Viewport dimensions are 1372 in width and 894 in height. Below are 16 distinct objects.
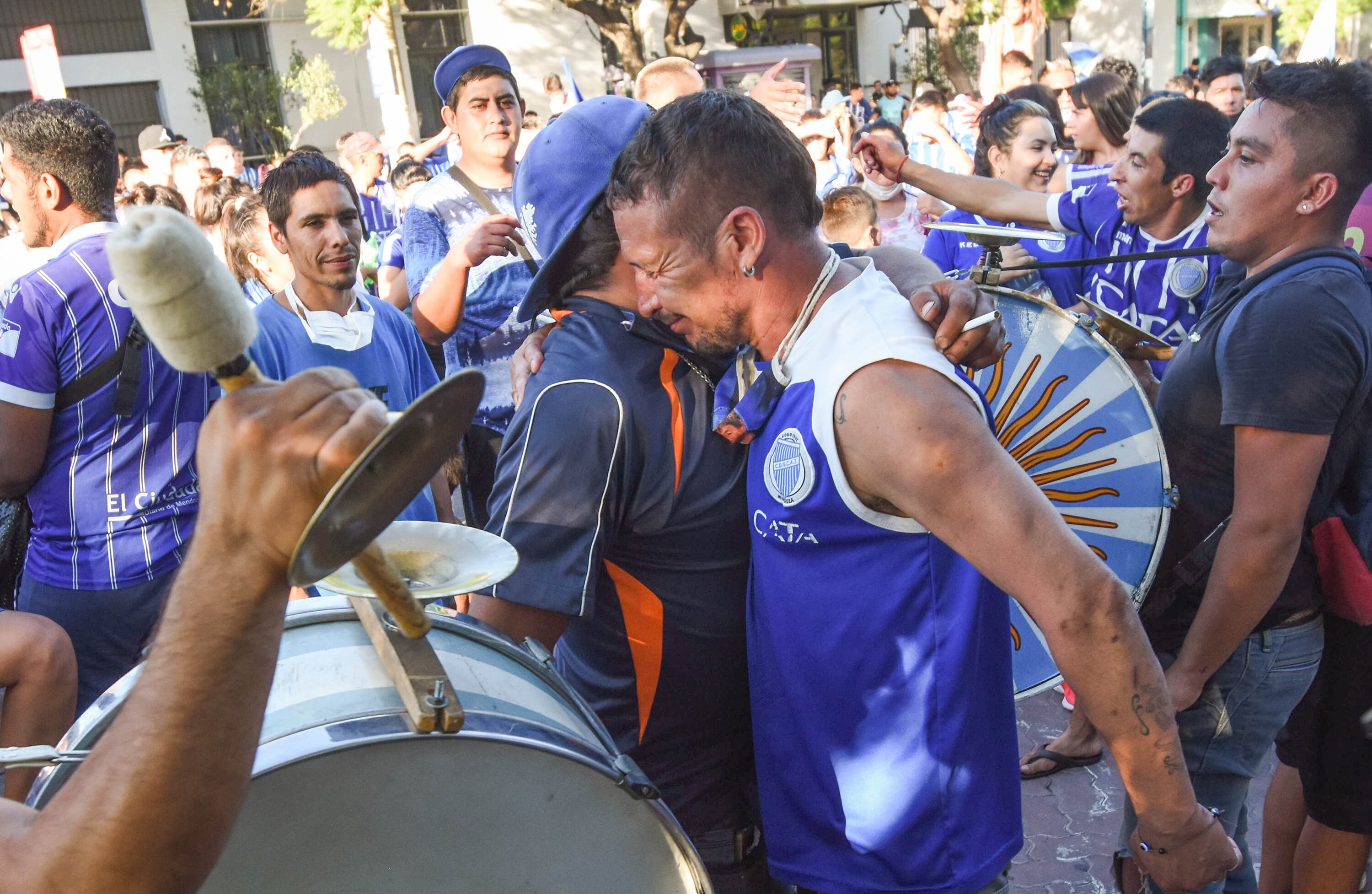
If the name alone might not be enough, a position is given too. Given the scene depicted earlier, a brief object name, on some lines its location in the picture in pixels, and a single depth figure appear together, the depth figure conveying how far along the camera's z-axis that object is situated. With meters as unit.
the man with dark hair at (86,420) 3.08
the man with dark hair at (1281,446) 2.14
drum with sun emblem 2.45
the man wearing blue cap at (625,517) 1.72
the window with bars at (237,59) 27.91
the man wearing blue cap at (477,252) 3.81
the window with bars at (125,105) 28.39
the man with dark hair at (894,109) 17.31
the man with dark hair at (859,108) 17.59
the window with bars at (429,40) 28.62
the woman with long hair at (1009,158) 4.71
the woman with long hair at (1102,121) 5.28
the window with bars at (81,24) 27.86
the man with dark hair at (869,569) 1.50
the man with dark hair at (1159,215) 3.50
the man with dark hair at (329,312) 3.48
